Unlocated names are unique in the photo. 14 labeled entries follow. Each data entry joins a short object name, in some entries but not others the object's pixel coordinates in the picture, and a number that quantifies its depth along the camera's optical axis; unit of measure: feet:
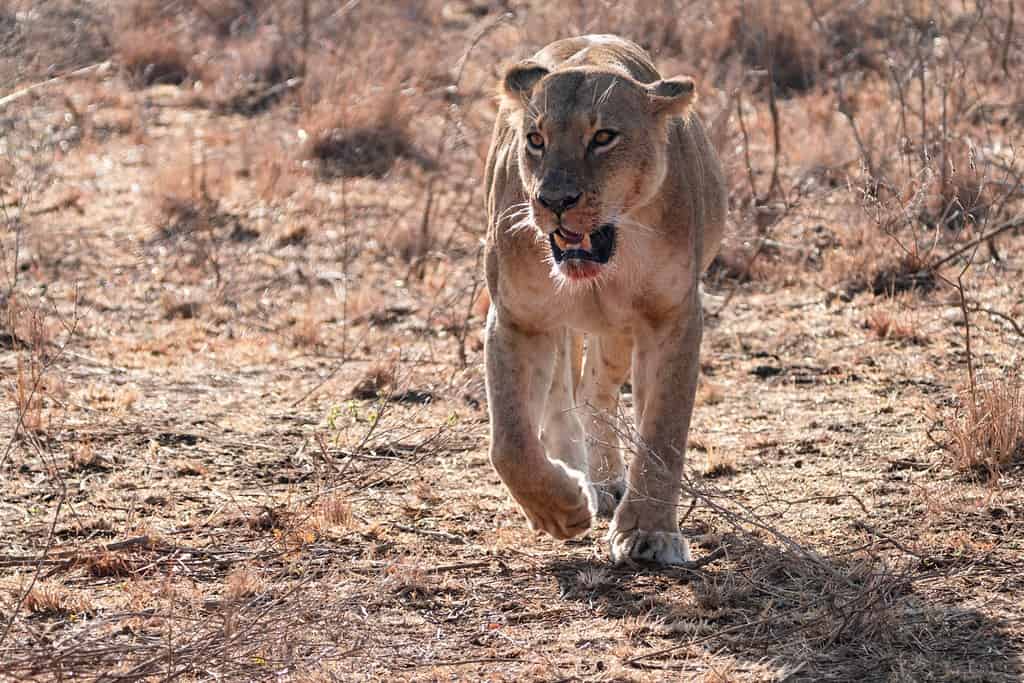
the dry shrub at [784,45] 81.41
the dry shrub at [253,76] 85.51
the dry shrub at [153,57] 90.27
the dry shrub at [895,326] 50.55
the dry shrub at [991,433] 37.78
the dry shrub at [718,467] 40.63
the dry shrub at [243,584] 28.46
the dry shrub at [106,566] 33.30
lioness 32.63
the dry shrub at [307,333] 53.01
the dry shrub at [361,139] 73.31
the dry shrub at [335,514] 36.63
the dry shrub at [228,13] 99.86
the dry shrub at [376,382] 47.83
